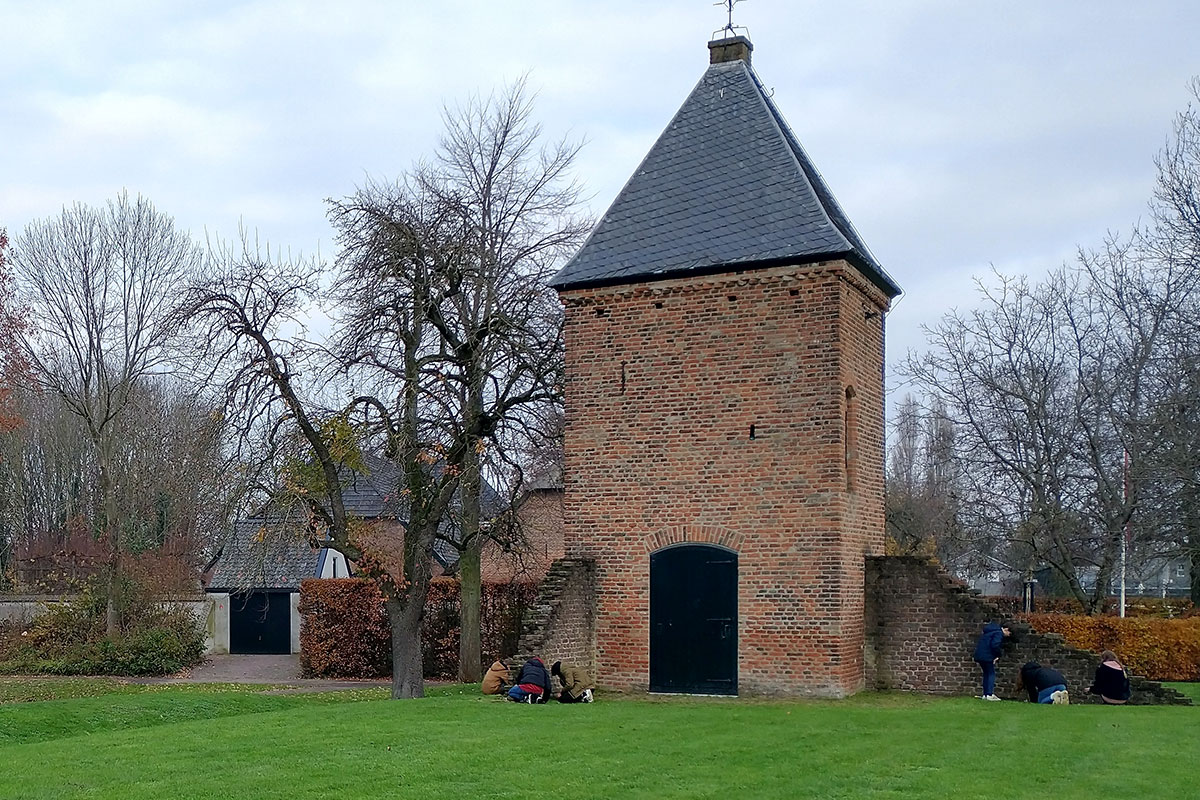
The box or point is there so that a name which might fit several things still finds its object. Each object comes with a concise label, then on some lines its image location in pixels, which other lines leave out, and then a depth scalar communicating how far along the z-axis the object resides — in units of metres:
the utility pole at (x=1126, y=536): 26.11
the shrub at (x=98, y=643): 29.19
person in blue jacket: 17.38
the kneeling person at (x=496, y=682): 17.86
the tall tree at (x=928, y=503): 32.62
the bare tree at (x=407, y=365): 19.56
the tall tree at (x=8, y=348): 23.77
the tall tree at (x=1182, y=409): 22.97
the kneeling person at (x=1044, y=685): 16.97
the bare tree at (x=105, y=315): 33.47
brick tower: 17.69
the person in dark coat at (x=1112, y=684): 16.89
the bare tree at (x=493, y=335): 20.64
